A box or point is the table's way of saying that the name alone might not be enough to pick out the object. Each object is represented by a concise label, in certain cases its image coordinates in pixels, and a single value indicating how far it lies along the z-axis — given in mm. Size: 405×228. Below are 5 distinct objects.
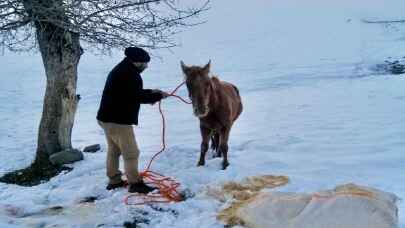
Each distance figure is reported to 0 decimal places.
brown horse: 7070
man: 6621
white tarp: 5230
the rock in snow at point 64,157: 9000
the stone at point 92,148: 10589
